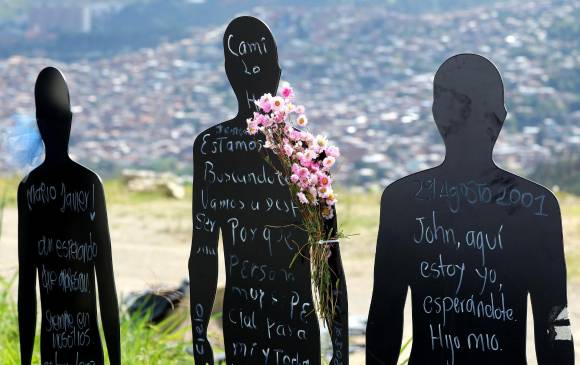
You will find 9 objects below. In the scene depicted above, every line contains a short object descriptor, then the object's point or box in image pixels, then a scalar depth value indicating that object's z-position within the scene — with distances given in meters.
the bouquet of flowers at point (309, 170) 3.41
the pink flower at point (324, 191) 3.38
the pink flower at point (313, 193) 3.40
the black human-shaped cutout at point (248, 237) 3.69
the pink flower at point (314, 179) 3.39
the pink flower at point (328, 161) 3.38
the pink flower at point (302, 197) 3.39
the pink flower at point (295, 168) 3.40
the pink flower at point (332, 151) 3.40
